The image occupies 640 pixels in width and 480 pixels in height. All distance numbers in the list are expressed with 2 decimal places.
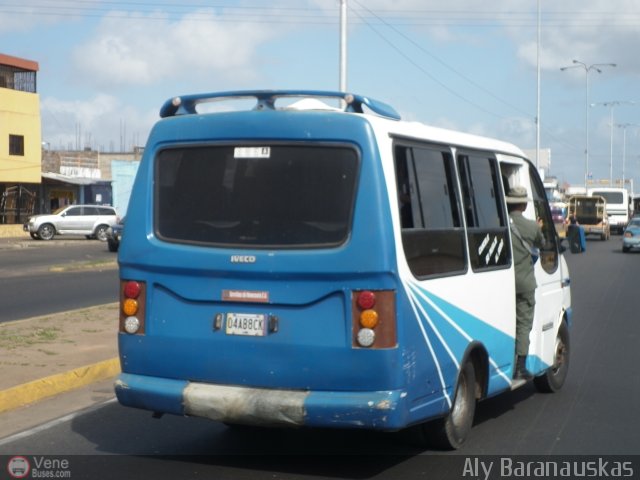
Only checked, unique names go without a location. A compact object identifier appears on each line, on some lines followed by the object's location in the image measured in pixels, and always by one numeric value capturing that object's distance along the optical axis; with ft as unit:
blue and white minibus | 20.42
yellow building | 167.32
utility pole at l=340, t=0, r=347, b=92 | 79.82
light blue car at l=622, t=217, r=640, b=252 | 126.49
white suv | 151.64
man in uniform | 27.99
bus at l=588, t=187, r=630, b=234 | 199.52
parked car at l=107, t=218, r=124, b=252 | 118.01
